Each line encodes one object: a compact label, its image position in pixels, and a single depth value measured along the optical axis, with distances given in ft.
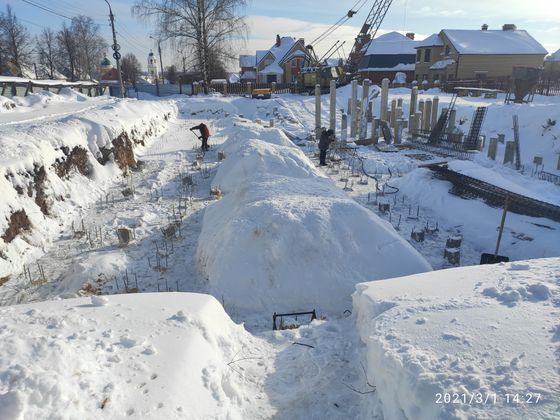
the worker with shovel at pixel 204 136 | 48.26
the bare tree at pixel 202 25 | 103.19
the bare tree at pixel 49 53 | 158.92
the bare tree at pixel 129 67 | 177.45
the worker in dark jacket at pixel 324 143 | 42.57
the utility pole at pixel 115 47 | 75.25
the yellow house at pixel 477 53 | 111.55
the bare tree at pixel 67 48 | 147.02
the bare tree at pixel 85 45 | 161.17
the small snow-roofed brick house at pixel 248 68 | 176.02
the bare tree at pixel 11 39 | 133.28
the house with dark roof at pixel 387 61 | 133.08
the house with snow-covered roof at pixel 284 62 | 150.86
